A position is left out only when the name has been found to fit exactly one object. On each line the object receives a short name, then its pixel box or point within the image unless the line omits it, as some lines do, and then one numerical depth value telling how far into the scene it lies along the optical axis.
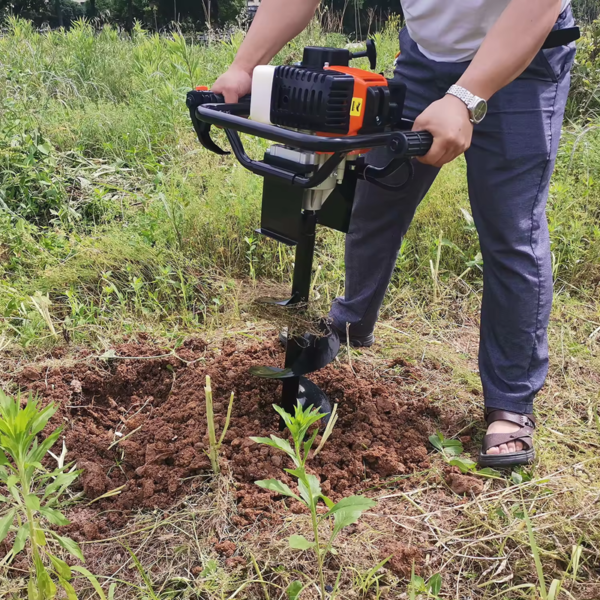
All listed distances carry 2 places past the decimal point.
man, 1.54
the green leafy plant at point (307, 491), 1.11
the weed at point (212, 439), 1.44
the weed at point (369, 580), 1.24
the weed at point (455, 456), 1.59
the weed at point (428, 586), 1.19
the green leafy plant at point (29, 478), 1.03
